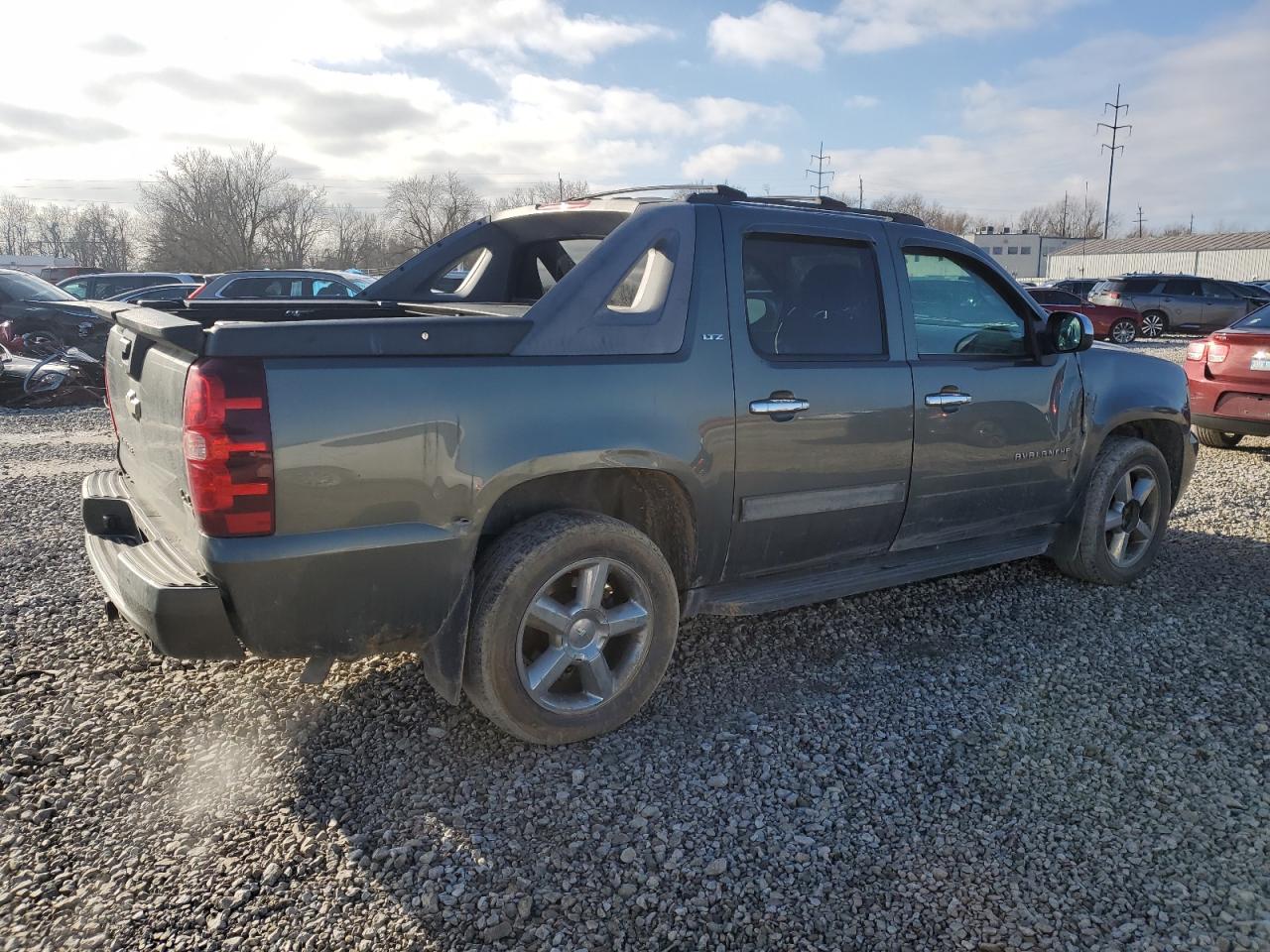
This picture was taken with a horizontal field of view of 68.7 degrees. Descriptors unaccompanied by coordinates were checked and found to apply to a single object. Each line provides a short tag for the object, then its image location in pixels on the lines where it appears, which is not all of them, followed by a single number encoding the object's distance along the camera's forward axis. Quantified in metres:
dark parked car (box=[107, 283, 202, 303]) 17.28
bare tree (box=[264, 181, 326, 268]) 62.05
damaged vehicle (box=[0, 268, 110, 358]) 13.98
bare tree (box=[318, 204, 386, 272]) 64.19
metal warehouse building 58.56
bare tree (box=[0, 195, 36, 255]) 91.31
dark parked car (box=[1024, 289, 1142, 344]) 23.91
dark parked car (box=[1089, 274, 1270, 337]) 24.12
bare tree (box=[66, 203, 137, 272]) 75.06
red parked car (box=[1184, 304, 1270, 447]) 8.13
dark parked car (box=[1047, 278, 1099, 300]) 27.52
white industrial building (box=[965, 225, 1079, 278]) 86.75
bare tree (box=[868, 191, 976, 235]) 77.04
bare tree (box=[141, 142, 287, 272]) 58.16
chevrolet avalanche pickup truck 2.69
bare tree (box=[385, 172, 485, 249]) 59.16
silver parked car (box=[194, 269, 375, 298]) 14.84
